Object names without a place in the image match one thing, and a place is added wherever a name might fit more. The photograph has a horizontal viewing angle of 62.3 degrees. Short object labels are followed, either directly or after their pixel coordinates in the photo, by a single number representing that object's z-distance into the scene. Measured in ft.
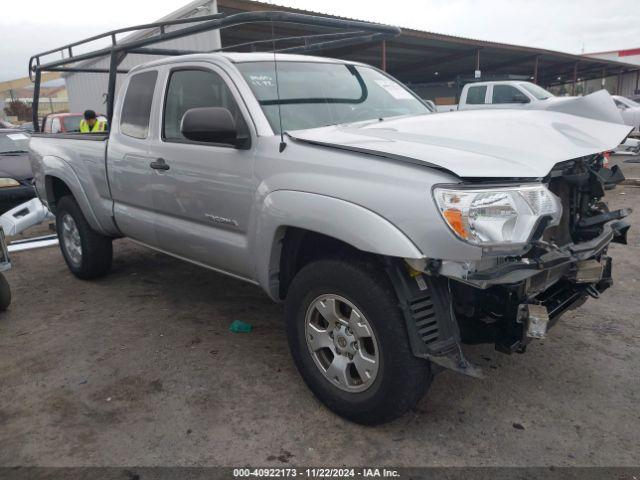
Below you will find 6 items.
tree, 170.71
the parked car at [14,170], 25.41
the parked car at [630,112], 52.80
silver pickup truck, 7.32
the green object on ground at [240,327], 12.99
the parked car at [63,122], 44.27
